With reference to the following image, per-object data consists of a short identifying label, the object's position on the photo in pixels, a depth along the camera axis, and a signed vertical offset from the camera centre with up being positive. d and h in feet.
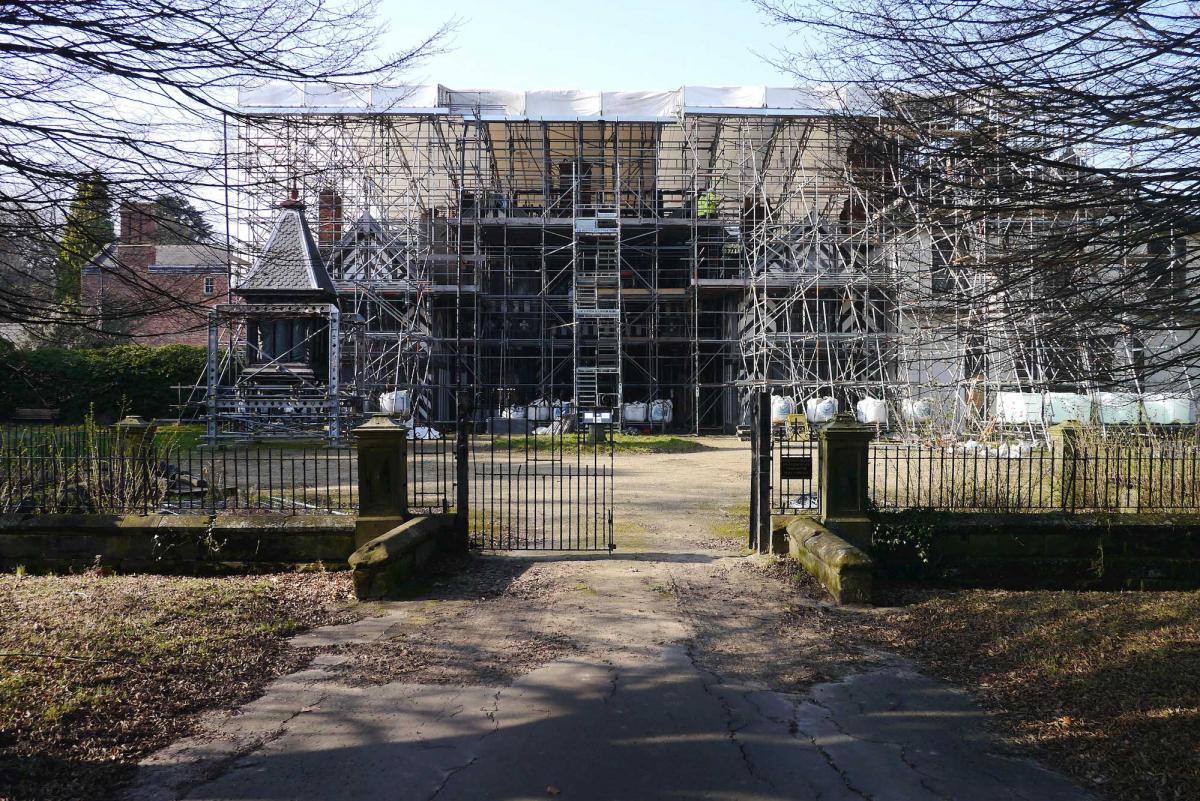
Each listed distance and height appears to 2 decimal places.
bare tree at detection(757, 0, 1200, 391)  16.96 +5.45
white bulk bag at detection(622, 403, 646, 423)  106.83 -2.00
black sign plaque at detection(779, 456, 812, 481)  31.53 -2.62
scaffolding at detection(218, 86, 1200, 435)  96.58 +16.58
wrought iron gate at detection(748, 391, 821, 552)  31.71 -2.76
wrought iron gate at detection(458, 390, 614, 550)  35.06 -5.28
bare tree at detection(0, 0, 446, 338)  14.84 +5.08
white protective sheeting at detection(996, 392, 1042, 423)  76.33 -0.98
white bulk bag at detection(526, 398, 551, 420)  100.90 -1.53
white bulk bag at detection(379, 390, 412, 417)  91.01 -0.33
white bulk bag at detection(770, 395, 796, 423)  94.07 -1.07
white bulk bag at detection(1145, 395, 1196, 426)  77.25 -1.43
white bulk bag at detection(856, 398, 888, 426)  91.97 -1.53
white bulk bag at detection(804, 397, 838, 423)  92.80 -1.29
